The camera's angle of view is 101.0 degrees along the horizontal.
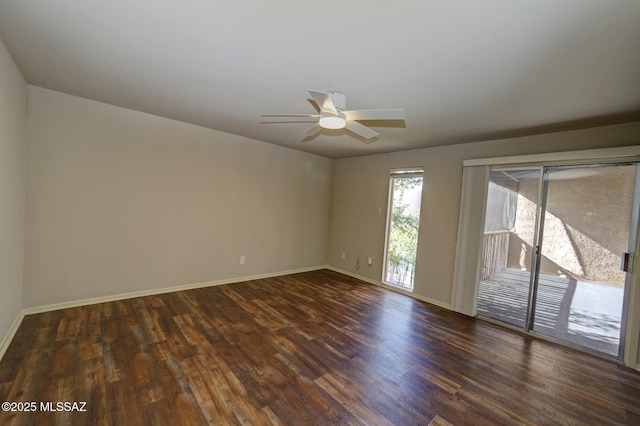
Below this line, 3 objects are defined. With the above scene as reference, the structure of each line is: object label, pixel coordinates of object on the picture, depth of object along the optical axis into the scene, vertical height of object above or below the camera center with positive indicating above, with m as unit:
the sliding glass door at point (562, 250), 2.80 -0.35
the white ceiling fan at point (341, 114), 2.00 +0.78
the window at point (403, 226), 4.56 -0.28
